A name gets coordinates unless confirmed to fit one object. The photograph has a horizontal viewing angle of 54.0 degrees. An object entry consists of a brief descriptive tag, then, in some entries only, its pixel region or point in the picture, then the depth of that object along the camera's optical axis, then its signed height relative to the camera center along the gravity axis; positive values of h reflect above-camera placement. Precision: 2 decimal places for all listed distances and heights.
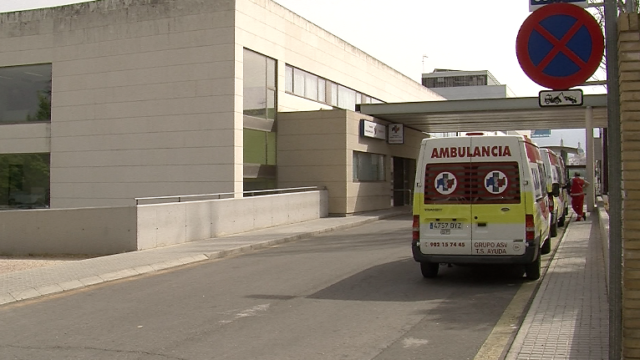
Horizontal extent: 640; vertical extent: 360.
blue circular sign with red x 4.64 +1.07
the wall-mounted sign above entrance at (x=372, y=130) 27.14 +2.65
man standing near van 21.26 -0.20
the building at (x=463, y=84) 75.19 +14.44
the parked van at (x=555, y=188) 16.12 +0.01
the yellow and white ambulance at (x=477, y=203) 10.08 -0.25
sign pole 4.50 +0.07
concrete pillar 26.25 +1.51
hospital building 23.17 +3.42
